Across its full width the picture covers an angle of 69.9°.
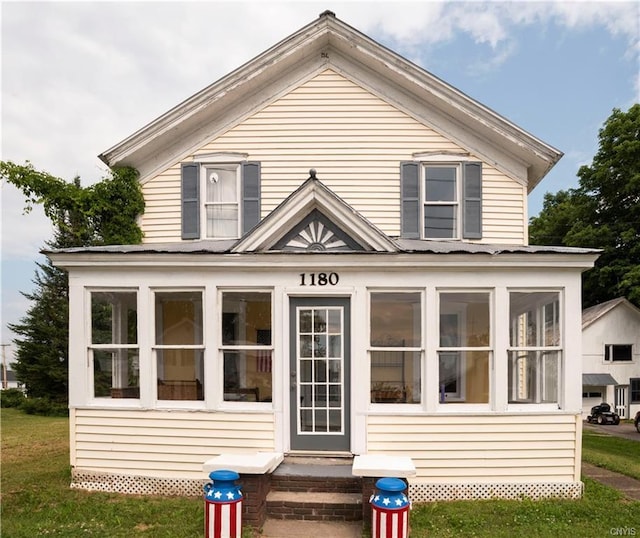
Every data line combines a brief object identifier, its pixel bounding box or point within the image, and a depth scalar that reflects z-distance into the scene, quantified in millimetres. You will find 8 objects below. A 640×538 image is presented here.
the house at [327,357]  7004
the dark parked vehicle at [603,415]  24156
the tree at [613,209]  25734
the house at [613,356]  27828
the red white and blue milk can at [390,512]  5086
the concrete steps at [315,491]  6133
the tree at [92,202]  9000
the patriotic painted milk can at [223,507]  5223
